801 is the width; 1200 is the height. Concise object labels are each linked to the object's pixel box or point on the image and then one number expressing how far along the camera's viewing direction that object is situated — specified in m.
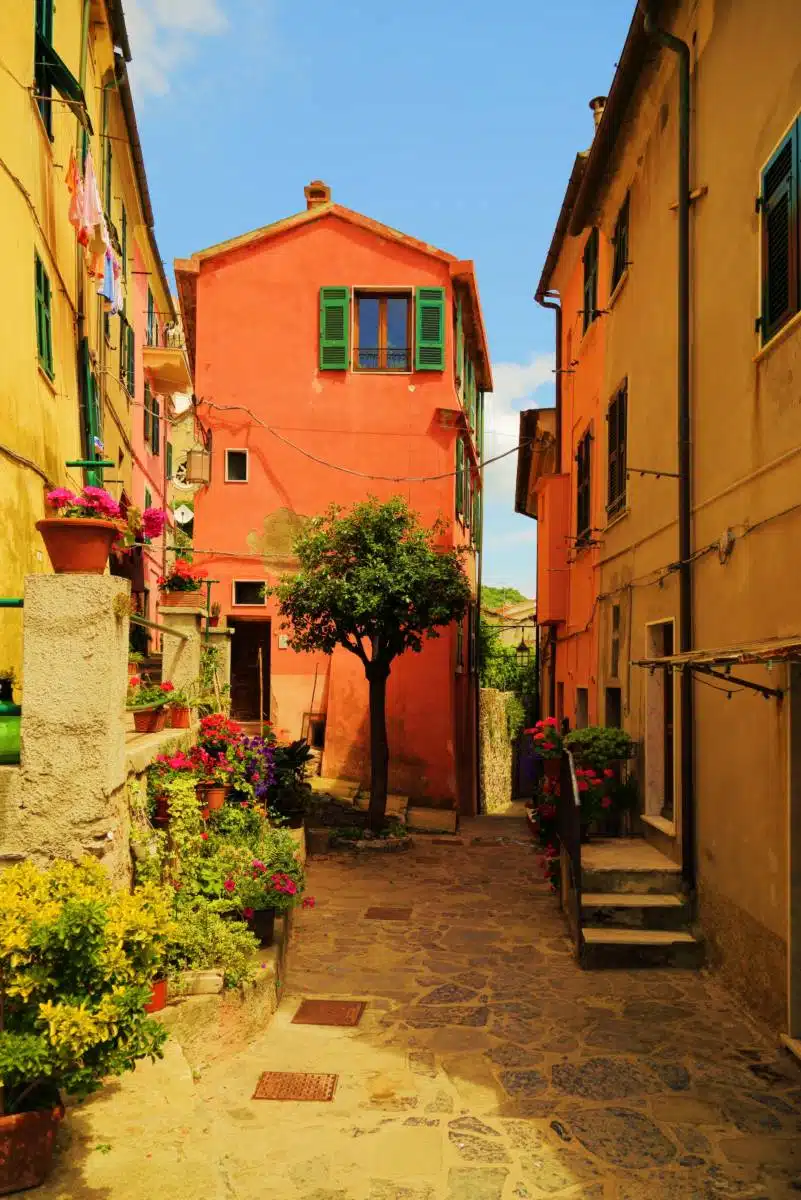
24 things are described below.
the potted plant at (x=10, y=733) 5.16
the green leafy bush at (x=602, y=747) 10.49
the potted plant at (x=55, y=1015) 3.85
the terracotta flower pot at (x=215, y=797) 8.95
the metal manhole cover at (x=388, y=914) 10.42
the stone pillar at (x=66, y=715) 5.10
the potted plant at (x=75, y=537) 5.12
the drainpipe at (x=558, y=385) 17.44
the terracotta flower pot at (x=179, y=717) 9.42
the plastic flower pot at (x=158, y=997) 5.67
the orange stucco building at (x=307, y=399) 18.59
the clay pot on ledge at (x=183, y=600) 11.29
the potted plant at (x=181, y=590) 11.30
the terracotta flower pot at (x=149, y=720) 8.29
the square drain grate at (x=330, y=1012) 7.17
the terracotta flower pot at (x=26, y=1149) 3.92
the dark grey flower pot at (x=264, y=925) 7.46
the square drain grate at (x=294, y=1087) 5.79
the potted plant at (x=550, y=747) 11.38
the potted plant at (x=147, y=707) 8.24
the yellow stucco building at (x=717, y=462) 6.45
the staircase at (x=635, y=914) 8.25
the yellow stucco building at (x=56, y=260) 8.43
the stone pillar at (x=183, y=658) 10.87
